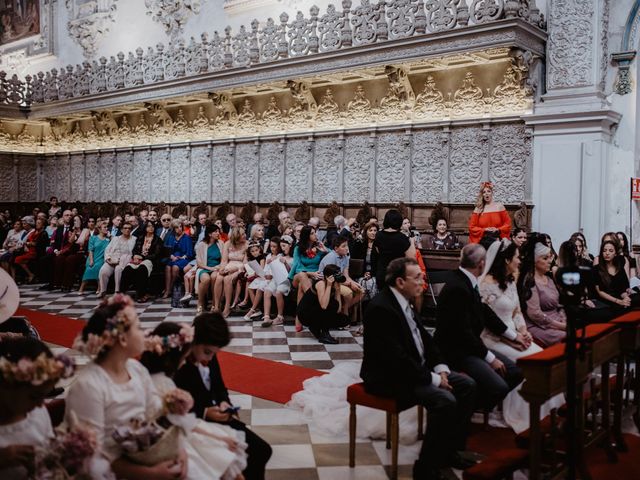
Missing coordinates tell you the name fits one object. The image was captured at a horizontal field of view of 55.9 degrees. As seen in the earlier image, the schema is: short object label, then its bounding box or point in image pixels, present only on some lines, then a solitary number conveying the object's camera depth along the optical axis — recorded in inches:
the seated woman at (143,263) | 413.7
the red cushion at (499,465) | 116.0
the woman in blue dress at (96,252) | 439.5
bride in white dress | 175.1
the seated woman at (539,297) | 202.4
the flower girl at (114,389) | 91.4
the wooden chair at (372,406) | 139.7
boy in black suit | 116.0
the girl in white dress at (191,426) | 101.5
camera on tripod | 112.4
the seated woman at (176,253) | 411.2
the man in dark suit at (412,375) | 136.2
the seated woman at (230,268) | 354.6
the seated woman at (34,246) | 492.7
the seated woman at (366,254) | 321.1
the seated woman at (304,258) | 321.1
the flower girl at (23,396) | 82.7
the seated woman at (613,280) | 252.7
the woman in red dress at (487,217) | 328.2
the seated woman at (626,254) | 273.4
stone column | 352.2
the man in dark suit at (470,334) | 159.2
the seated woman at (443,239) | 359.6
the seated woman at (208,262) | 362.3
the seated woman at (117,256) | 421.1
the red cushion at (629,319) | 161.9
